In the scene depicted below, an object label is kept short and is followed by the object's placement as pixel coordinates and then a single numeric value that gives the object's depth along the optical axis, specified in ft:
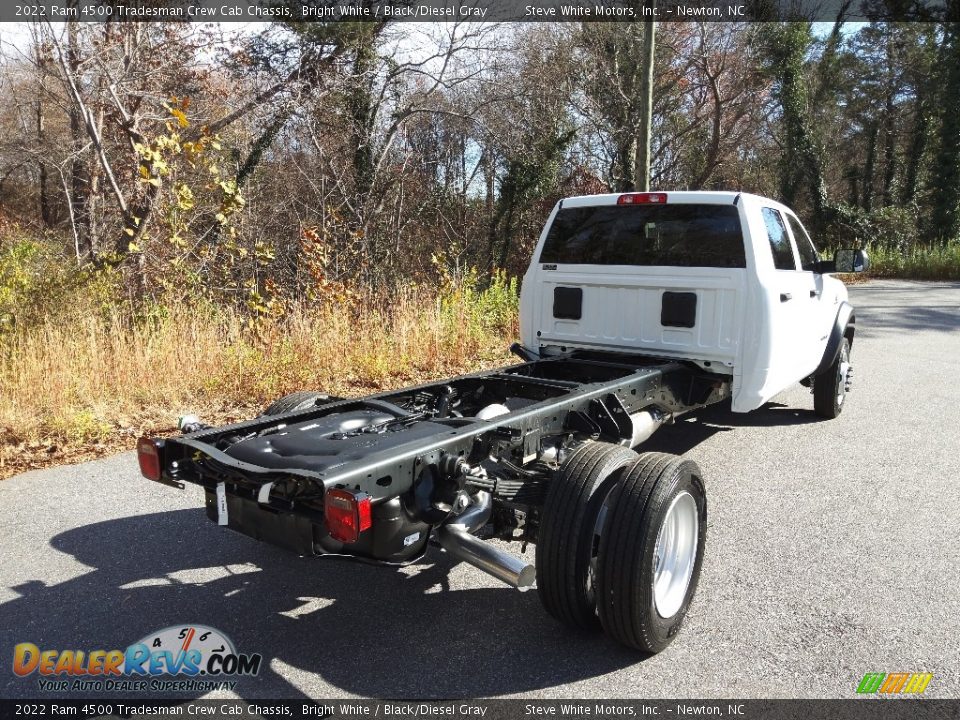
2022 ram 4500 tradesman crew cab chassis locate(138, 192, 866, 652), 9.37
